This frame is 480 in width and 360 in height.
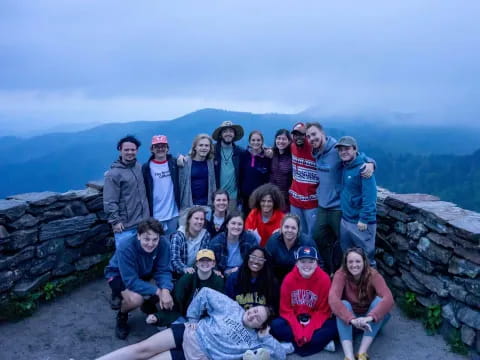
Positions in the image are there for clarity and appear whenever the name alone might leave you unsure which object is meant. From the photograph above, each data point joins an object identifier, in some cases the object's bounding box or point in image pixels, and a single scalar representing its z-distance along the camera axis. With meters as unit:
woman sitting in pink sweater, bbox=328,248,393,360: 3.65
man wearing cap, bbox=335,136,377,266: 4.19
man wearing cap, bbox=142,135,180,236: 4.94
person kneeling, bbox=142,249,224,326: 3.91
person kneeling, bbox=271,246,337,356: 3.79
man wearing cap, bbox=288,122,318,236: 4.93
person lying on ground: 3.29
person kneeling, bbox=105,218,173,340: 3.92
